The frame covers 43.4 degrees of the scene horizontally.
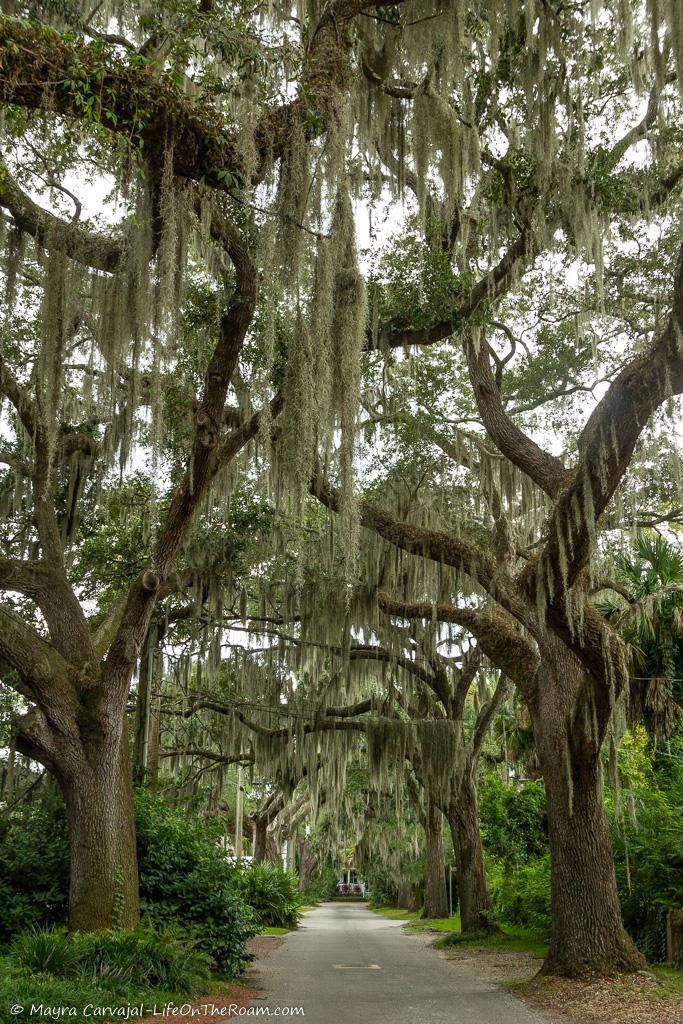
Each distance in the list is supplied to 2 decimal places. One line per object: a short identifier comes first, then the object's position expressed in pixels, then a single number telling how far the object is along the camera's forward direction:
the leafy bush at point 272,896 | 18.62
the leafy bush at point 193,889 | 8.95
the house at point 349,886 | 65.75
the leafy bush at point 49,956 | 6.23
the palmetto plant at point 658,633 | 10.87
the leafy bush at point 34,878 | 8.51
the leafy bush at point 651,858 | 9.72
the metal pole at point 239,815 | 20.38
